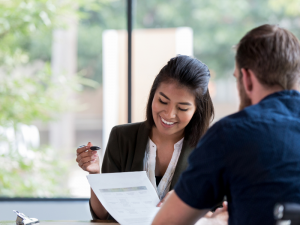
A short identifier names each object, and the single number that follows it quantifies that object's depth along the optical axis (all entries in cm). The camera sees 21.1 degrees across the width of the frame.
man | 205
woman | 258
